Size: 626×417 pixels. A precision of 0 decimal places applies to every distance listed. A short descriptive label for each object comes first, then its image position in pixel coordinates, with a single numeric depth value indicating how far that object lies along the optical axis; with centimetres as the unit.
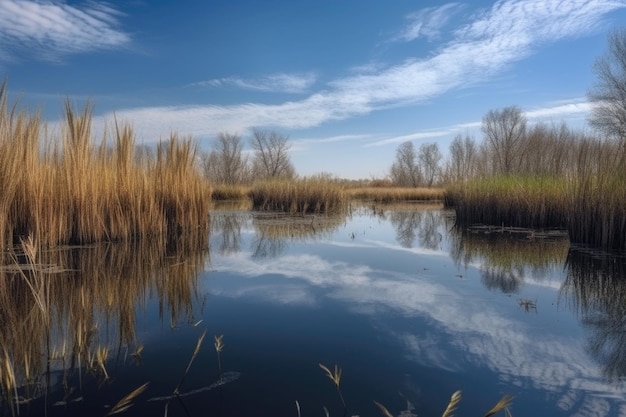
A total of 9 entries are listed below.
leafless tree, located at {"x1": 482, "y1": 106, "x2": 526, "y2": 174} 3734
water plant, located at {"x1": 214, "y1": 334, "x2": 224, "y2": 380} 225
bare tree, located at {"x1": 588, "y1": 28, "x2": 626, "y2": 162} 2431
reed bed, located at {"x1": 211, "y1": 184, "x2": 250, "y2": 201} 2678
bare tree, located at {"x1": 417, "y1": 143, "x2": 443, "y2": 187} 4747
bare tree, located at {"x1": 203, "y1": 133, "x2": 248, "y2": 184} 4712
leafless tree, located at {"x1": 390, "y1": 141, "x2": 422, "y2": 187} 4747
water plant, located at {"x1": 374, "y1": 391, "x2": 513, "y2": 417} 155
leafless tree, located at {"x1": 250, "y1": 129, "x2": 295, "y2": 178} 4738
